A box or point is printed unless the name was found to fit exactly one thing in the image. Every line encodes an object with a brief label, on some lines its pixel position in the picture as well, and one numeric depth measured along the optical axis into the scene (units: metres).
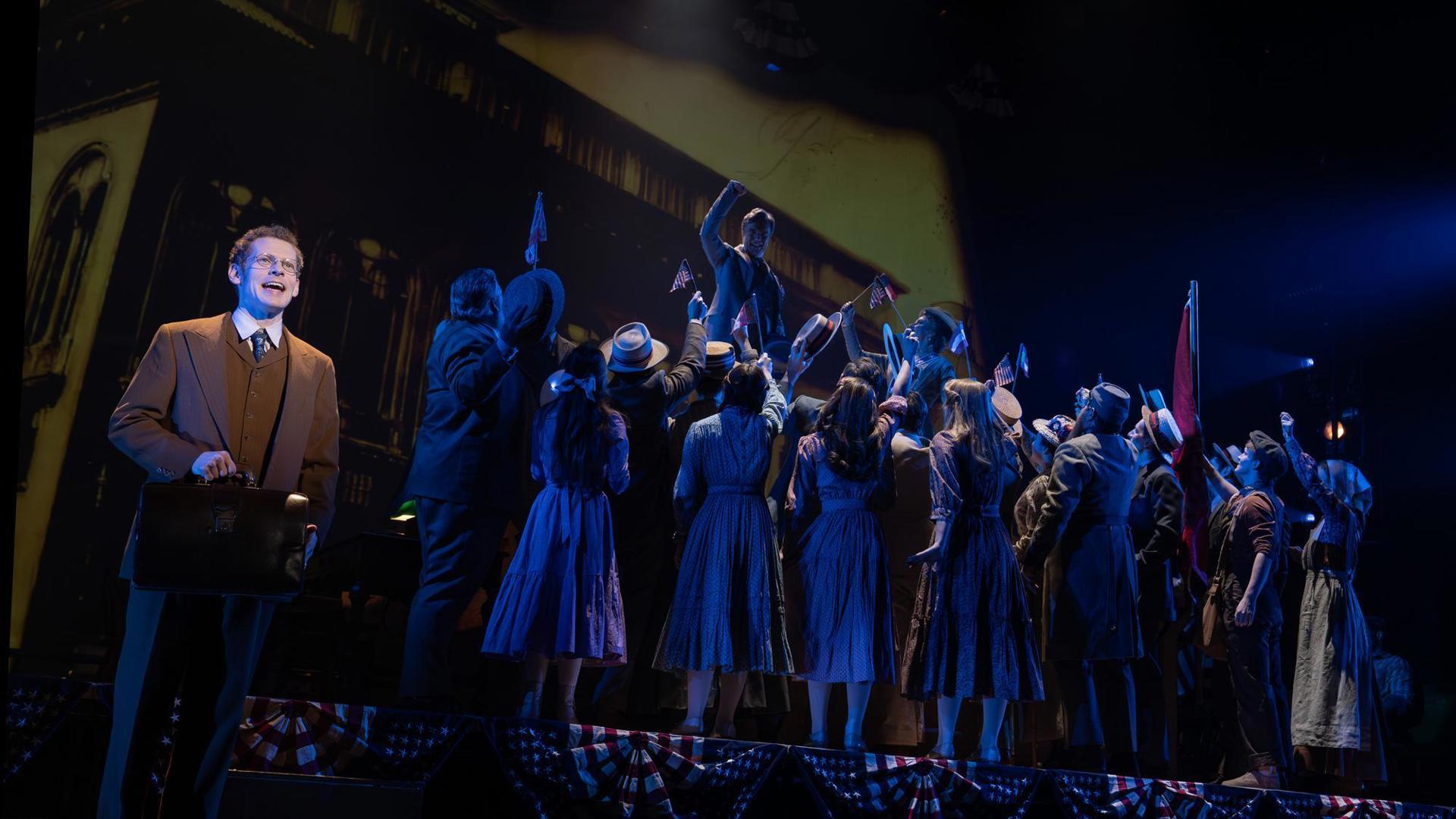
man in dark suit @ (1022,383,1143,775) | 5.64
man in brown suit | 3.31
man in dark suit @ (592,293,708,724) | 5.44
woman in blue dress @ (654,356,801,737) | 4.84
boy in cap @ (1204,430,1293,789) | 5.93
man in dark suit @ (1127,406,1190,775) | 6.18
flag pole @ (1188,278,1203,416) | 7.42
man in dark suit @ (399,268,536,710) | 4.70
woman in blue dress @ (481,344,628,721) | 4.66
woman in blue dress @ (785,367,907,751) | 4.98
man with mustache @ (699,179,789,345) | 6.57
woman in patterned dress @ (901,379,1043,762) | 5.11
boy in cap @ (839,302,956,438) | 6.70
